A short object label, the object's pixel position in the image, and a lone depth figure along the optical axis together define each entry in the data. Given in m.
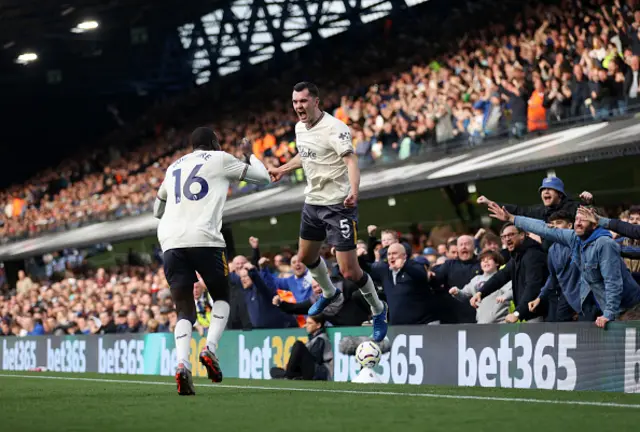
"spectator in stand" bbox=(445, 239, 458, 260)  13.02
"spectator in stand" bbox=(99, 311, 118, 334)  21.03
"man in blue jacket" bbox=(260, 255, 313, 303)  14.66
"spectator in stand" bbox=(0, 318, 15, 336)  28.17
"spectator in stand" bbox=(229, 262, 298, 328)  14.96
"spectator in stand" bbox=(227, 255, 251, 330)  15.52
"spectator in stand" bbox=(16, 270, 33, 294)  33.56
